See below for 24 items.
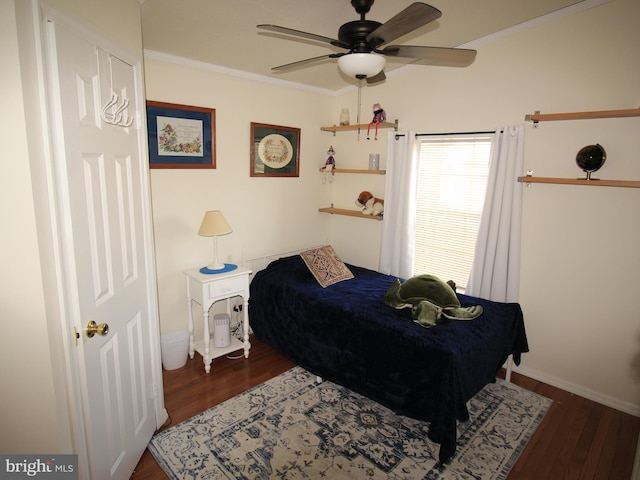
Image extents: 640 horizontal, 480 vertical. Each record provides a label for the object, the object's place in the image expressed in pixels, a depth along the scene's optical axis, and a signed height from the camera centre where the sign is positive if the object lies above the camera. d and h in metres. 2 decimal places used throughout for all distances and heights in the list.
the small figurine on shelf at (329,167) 3.90 +0.14
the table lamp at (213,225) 2.85 -0.38
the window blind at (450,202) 2.99 -0.17
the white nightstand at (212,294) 2.87 -0.96
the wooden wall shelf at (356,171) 3.50 +0.10
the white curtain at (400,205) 3.29 -0.22
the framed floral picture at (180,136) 2.79 +0.32
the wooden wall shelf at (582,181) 2.22 +0.03
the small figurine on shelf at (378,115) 3.39 +0.62
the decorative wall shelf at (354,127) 3.37 +0.53
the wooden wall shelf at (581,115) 2.18 +0.46
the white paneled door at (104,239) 1.31 -0.28
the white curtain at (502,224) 2.69 -0.30
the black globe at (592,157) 2.31 +0.19
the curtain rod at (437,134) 2.87 +0.42
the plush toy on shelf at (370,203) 3.58 -0.22
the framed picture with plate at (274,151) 3.42 +0.27
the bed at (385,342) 2.11 -1.09
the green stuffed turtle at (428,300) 2.43 -0.84
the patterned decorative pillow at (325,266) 3.19 -0.79
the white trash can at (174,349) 2.88 -1.38
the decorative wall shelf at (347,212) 3.58 -0.34
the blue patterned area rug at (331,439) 1.98 -1.57
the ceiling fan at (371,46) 1.54 +0.64
